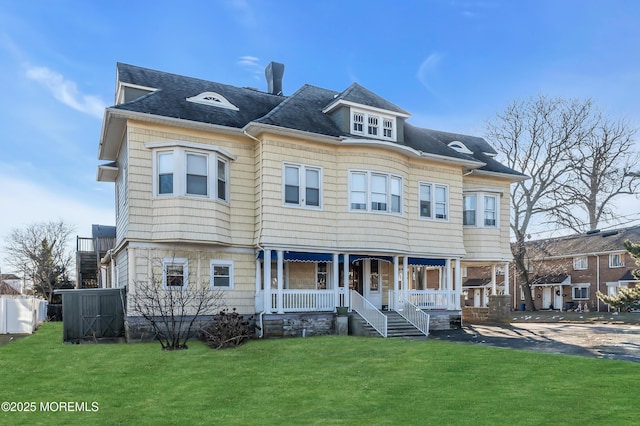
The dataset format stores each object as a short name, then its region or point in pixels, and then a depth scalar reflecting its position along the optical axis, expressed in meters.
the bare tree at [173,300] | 17.14
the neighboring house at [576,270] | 41.81
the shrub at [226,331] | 16.05
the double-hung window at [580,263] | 44.57
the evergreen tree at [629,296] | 27.14
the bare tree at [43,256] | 47.03
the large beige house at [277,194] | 17.78
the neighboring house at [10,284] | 58.50
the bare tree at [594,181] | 38.09
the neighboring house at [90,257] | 32.69
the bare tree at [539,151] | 37.91
